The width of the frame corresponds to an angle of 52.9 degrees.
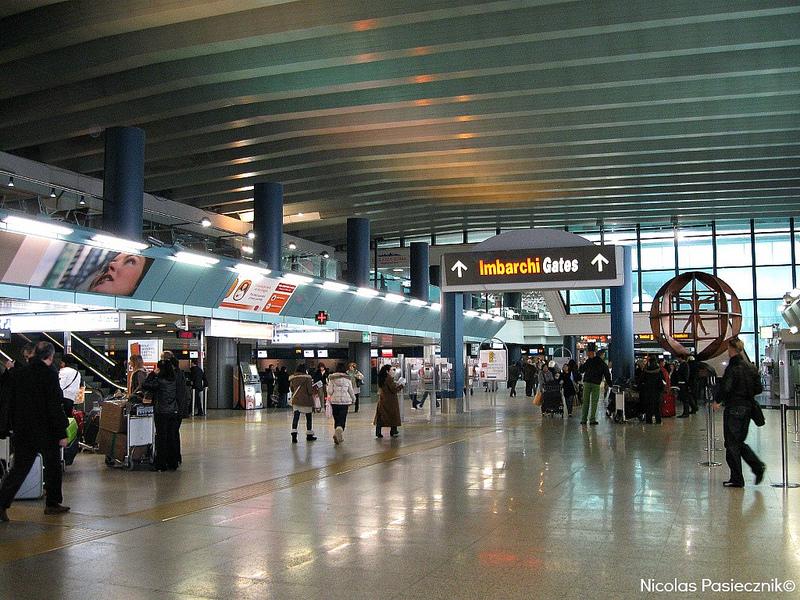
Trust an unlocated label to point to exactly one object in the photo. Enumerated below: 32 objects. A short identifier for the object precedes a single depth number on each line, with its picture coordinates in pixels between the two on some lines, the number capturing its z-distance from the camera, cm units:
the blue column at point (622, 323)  2316
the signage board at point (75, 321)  1856
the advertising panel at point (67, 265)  1516
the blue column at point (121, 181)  1734
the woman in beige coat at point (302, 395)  1546
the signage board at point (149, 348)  2052
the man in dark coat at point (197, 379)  2264
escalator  2295
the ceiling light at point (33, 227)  1384
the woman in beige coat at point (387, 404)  1605
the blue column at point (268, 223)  2266
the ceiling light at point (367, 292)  2703
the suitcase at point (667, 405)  2134
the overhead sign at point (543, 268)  1811
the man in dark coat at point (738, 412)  930
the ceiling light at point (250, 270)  2078
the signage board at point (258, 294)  2205
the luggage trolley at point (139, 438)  1145
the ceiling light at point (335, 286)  2555
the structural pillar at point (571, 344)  4769
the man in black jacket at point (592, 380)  1873
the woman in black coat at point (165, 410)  1126
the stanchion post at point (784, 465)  923
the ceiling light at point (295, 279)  2330
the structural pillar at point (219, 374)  2742
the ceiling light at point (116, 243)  1556
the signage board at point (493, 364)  2647
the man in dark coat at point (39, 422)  773
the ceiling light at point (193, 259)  1819
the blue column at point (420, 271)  3384
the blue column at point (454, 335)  2519
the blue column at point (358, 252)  2814
